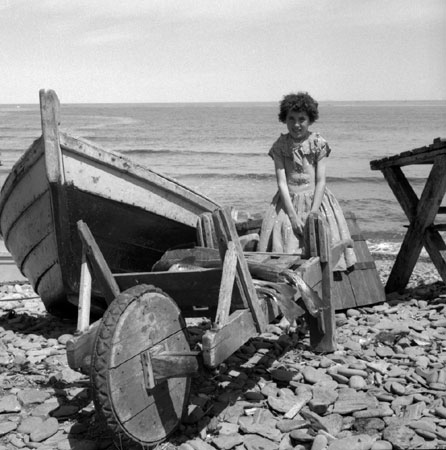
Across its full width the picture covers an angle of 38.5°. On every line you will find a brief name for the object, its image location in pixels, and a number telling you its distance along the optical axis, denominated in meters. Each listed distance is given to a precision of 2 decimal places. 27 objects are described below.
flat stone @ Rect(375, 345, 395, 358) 5.47
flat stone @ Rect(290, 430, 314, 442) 3.81
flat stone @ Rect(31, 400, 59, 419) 4.41
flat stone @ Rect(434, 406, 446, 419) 4.04
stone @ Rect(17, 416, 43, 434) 4.15
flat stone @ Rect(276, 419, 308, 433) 4.00
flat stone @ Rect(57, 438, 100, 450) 3.84
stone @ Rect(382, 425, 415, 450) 3.66
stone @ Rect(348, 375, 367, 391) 4.69
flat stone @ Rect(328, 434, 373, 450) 3.62
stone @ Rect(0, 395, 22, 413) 4.44
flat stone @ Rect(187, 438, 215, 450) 3.75
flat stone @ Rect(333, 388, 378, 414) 4.23
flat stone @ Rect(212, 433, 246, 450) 3.79
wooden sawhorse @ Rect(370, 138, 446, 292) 7.04
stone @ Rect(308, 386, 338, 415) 4.28
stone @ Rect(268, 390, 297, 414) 4.30
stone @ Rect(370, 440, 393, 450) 3.61
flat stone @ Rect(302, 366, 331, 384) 4.83
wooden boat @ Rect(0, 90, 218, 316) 5.61
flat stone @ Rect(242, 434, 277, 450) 3.77
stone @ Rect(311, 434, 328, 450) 3.67
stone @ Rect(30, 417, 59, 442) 4.03
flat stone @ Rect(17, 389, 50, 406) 4.61
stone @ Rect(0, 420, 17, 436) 4.10
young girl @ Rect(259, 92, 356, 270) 6.40
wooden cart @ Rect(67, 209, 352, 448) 3.37
